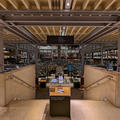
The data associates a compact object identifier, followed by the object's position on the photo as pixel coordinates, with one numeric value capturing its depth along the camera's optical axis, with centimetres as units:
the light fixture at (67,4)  256
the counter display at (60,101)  291
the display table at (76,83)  998
